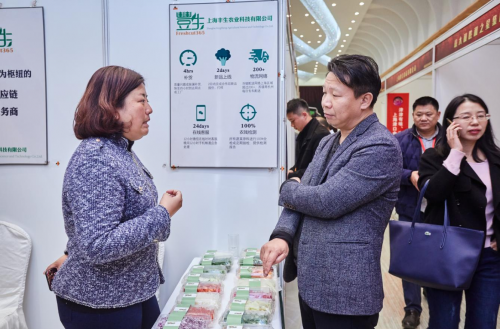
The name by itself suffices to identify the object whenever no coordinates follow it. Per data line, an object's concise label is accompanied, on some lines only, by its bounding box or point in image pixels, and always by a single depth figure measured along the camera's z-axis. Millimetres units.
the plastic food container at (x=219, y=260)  2279
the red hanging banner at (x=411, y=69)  7152
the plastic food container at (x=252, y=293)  1874
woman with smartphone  1872
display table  1699
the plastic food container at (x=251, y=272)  2127
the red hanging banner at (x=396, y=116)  8600
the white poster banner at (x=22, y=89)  2479
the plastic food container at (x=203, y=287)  1957
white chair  2477
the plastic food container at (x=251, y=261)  2271
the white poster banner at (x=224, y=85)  2387
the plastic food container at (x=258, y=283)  1997
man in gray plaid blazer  1219
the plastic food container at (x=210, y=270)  2176
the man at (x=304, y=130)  3670
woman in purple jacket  1179
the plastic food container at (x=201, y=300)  1787
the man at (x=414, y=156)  2979
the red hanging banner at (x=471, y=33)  4211
